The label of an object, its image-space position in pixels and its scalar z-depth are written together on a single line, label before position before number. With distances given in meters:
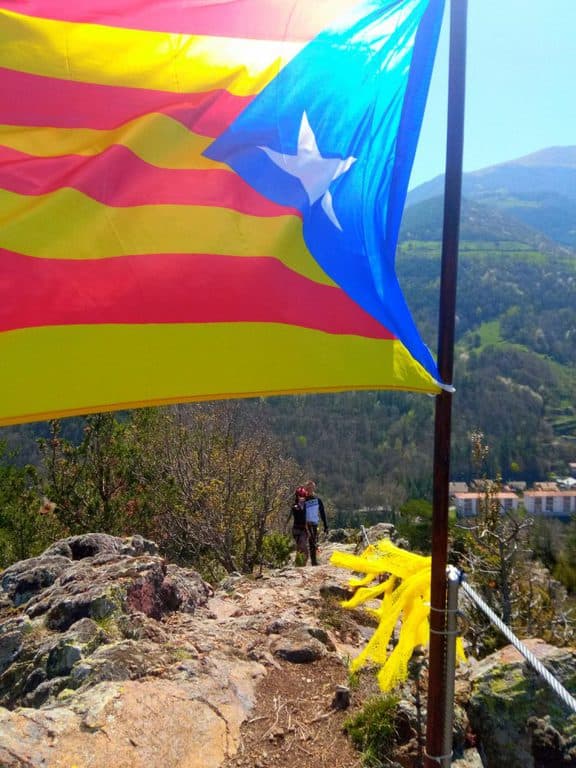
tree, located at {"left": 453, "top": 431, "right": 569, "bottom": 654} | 8.62
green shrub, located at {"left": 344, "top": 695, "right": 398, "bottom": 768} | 5.14
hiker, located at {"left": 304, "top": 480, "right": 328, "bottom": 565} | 13.21
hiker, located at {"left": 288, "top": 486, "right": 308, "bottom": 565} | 13.09
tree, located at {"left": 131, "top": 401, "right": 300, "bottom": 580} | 17.70
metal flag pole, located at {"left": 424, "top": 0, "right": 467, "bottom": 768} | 3.47
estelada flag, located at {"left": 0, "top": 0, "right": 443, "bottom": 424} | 3.14
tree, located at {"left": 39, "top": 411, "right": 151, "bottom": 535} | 20.34
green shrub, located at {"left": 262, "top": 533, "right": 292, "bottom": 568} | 18.12
